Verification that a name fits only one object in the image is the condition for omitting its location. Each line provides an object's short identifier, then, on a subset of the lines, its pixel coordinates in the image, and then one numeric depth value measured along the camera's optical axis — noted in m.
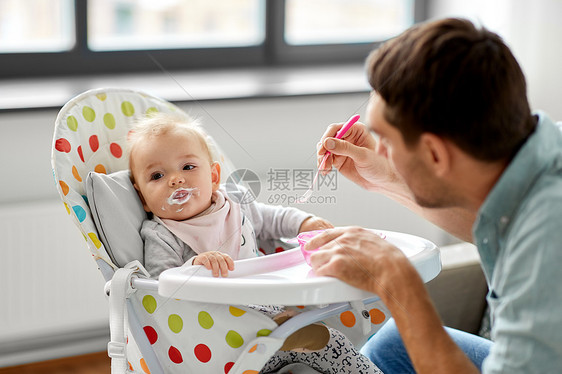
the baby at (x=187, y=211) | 2.23
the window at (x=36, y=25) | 3.02
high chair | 2.04
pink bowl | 2.12
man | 1.92
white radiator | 2.77
